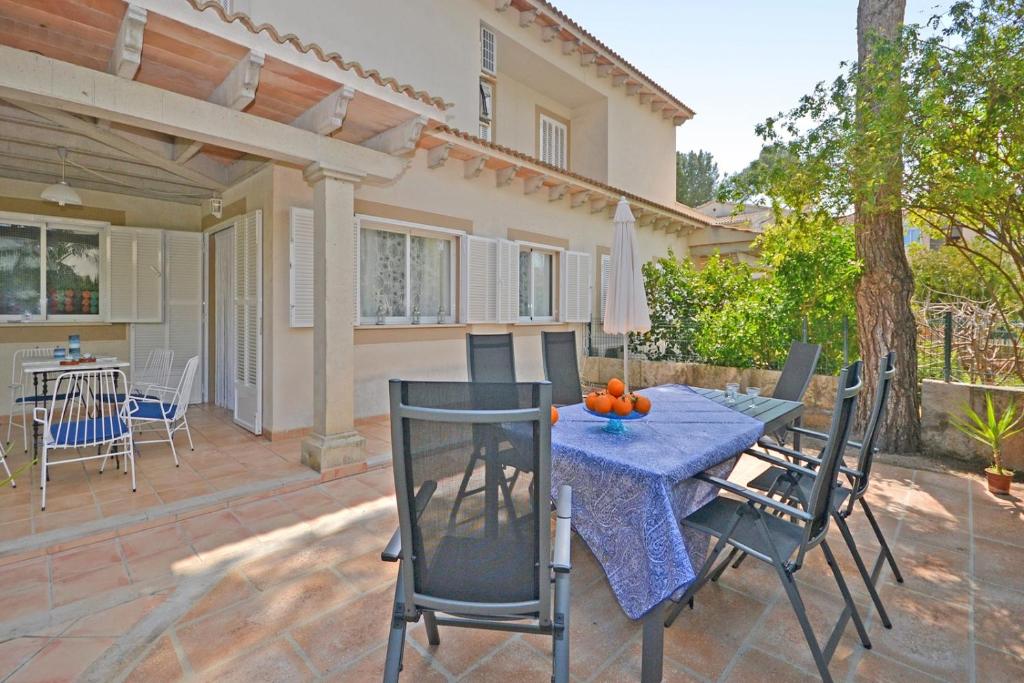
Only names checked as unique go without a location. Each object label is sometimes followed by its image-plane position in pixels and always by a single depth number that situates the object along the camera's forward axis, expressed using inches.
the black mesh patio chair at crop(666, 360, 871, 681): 77.9
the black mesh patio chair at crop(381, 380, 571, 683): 58.6
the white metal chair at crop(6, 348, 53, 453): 210.5
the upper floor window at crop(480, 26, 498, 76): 327.3
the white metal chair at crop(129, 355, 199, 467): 175.6
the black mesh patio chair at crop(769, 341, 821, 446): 164.9
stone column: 171.6
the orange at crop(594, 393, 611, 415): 112.0
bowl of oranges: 111.3
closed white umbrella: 155.9
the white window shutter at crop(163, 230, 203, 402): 273.0
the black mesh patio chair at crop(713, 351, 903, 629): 94.9
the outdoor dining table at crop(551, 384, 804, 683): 77.6
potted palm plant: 160.7
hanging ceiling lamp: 208.1
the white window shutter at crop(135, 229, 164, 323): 263.1
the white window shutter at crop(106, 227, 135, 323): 256.4
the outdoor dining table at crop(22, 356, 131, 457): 173.2
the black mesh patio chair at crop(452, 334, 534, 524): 161.0
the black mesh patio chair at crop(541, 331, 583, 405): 173.2
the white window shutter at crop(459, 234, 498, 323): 285.1
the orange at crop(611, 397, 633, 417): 111.3
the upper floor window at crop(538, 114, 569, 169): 410.6
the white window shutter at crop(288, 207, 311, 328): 208.7
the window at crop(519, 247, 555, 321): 337.1
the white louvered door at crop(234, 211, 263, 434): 214.8
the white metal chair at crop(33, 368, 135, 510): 142.6
